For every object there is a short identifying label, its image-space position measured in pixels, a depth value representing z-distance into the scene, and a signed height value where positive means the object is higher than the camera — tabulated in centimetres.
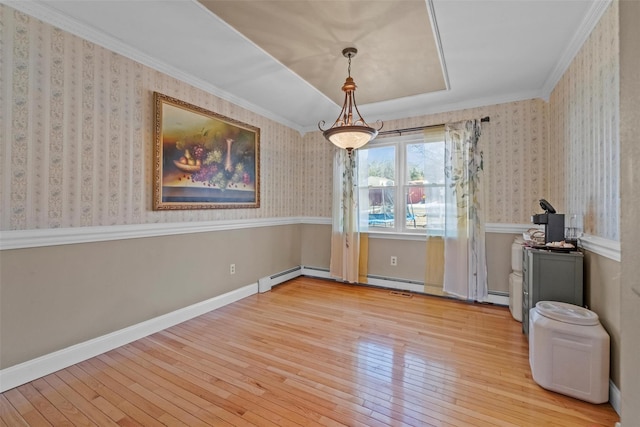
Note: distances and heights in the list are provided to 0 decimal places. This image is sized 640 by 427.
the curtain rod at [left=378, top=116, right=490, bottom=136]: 383 +116
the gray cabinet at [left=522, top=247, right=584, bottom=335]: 222 -49
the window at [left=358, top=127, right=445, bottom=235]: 381 +43
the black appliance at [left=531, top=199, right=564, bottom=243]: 244 -9
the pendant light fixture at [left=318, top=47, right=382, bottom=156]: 235 +67
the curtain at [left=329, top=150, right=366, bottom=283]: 429 -12
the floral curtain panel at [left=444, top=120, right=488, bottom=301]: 351 -2
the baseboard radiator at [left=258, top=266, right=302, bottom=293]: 397 -97
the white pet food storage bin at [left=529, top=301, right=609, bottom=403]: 180 -90
